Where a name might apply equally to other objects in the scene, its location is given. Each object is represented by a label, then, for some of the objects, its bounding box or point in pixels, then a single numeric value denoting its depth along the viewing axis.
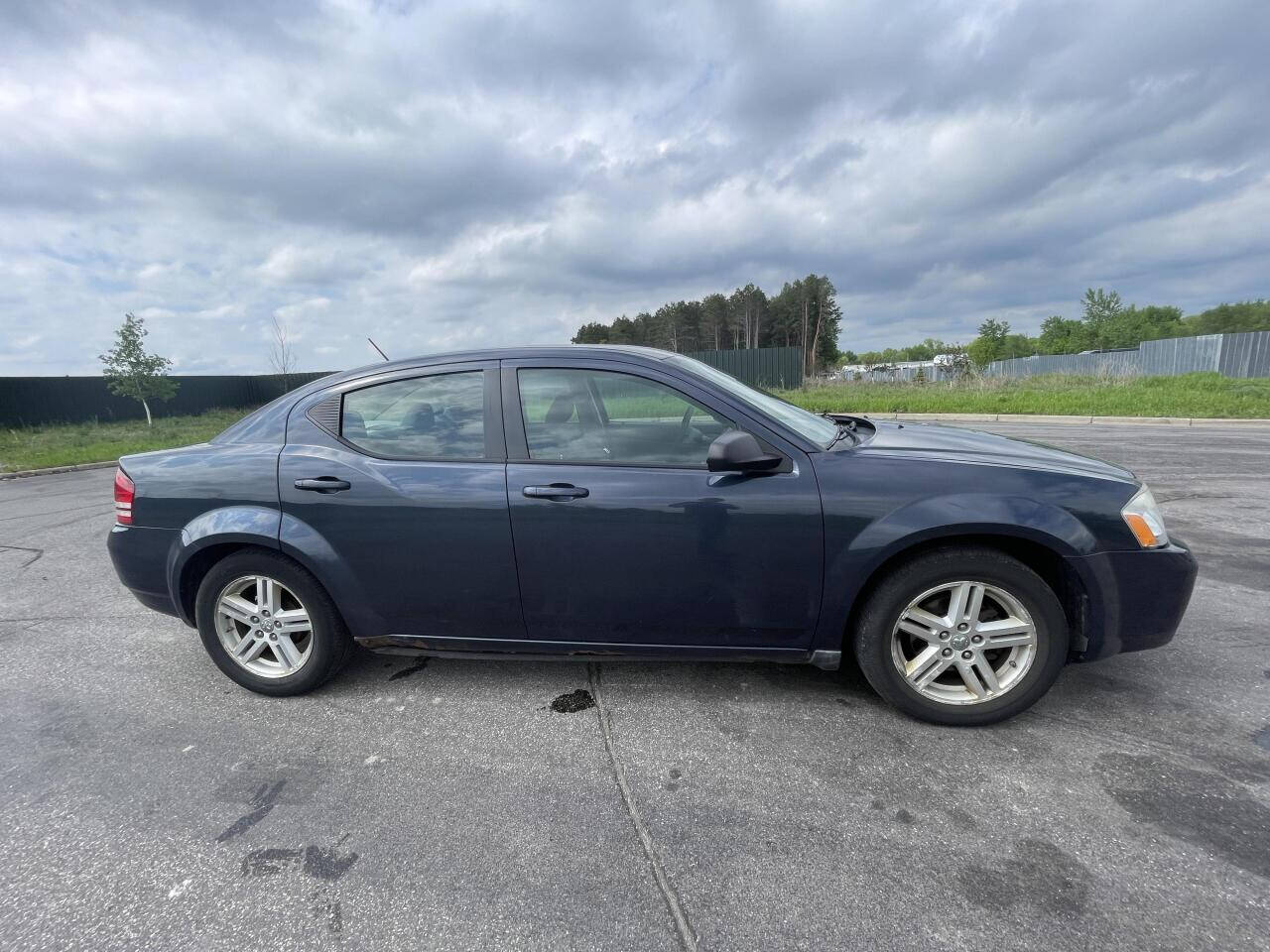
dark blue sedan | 2.42
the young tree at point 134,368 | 22.62
